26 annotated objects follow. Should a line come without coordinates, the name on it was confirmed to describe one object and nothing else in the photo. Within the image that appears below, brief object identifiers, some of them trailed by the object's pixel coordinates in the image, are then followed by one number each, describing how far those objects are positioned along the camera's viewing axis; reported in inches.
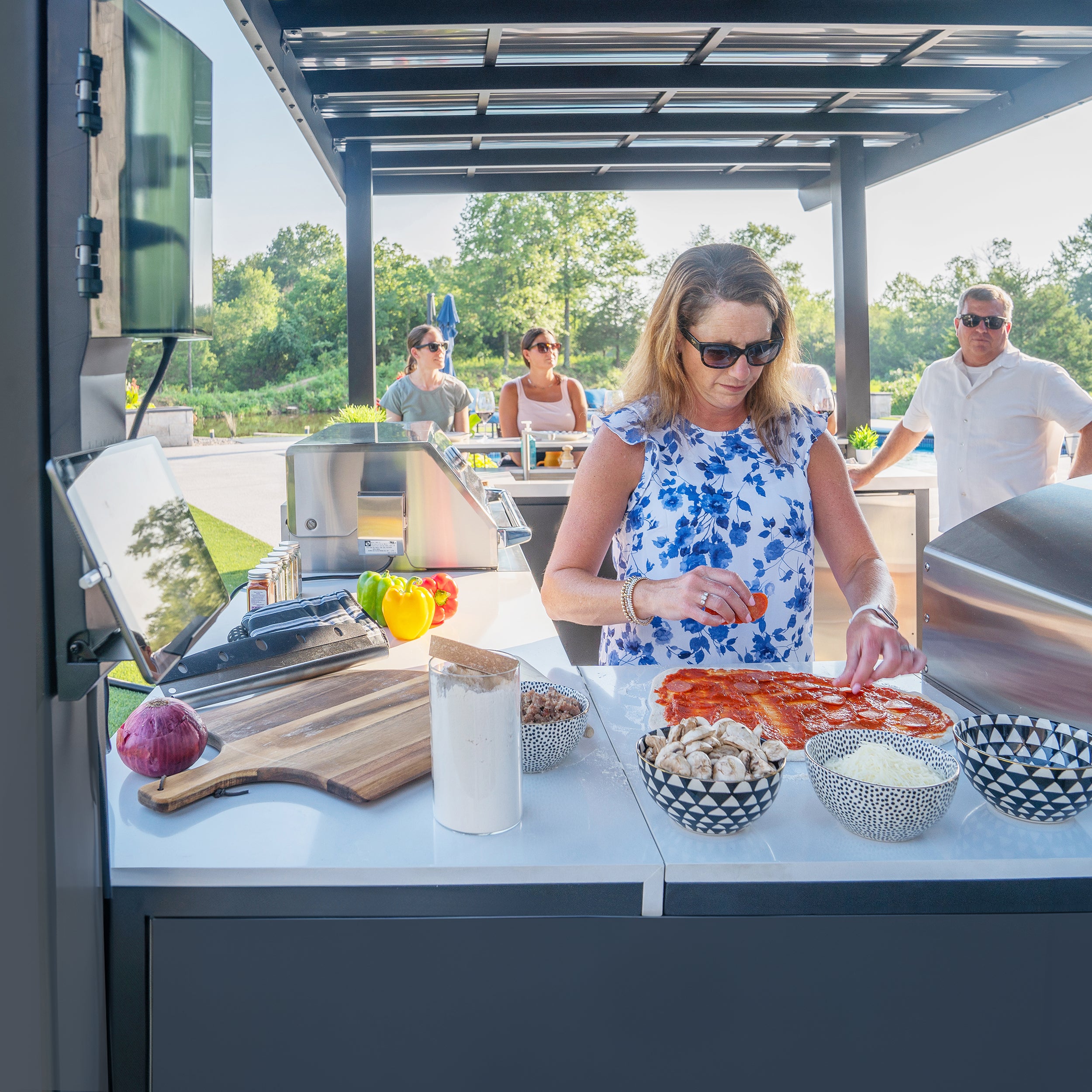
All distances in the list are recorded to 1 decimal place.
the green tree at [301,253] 896.3
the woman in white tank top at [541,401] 255.3
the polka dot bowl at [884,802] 39.3
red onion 46.5
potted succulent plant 251.4
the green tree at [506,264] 1064.8
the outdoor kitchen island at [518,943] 39.2
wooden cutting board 46.4
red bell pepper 85.2
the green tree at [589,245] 1077.1
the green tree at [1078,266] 1129.4
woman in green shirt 254.8
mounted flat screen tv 34.9
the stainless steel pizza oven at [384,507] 102.3
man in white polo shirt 159.2
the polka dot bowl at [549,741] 47.7
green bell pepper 83.0
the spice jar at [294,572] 90.1
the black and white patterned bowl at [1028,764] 40.6
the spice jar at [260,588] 79.4
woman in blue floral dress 73.9
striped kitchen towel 69.7
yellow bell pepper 78.9
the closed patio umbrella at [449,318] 461.4
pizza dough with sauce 52.8
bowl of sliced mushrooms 39.4
